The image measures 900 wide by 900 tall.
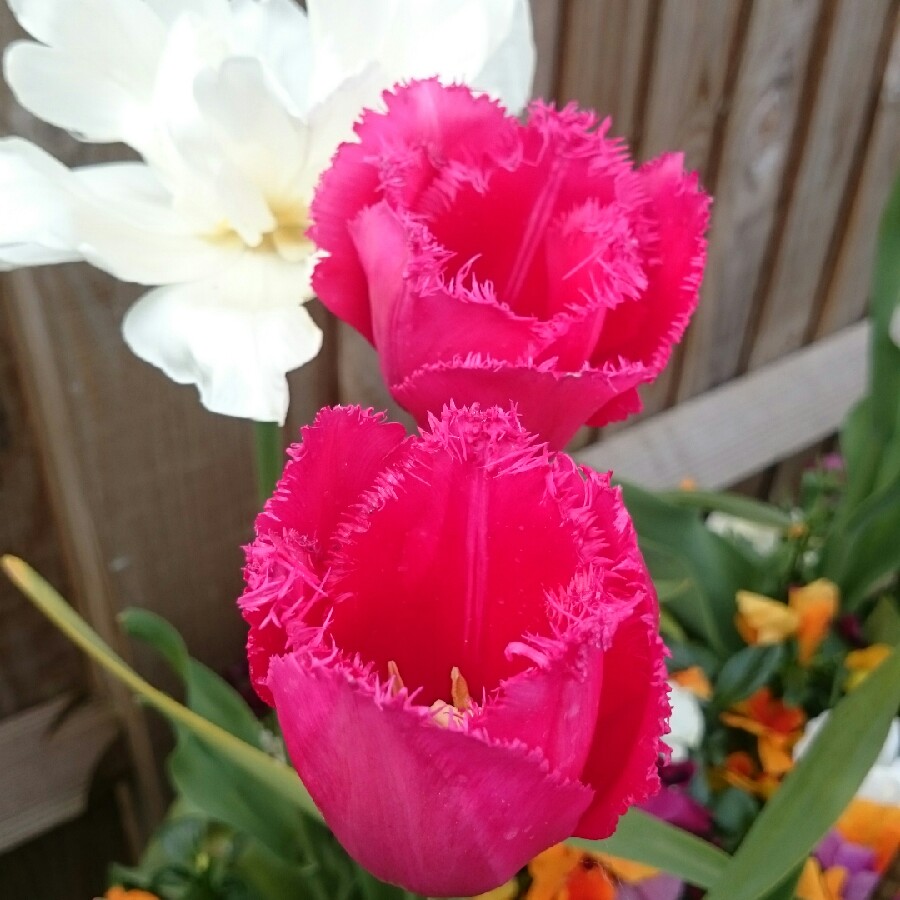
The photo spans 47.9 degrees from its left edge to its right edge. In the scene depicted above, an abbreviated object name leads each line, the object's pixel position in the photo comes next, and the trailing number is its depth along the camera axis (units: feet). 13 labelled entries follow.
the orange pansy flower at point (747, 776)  2.31
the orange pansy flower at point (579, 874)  1.83
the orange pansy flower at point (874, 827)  2.02
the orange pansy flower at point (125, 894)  1.91
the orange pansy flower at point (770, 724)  2.32
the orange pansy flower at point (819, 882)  1.80
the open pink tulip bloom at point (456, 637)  0.78
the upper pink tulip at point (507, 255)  1.02
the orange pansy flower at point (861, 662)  2.47
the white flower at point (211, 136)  1.16
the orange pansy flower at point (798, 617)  2.43
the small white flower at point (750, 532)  3.04
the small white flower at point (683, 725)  2.21
